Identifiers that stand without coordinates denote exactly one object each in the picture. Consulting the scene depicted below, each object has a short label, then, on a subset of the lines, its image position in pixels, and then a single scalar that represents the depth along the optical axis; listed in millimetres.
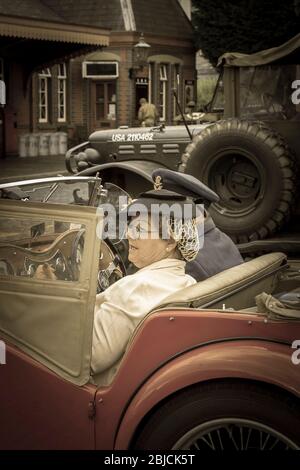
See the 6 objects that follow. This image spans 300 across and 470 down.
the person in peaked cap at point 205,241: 3855
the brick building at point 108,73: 32125
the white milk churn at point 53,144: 29484
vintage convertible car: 2906
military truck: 8680
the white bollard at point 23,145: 27812
